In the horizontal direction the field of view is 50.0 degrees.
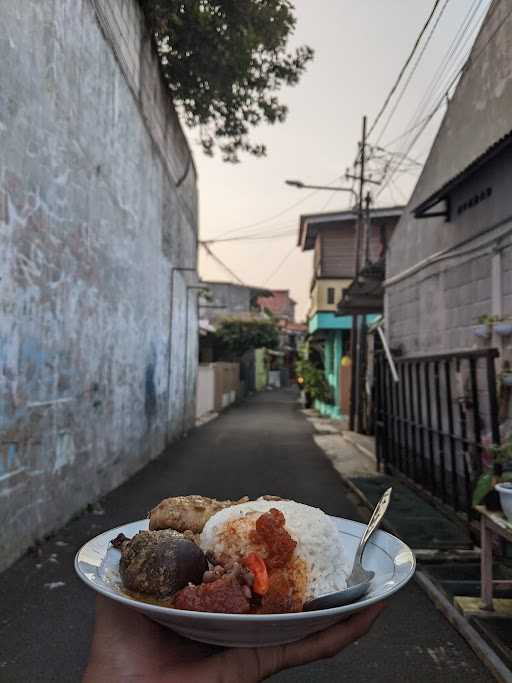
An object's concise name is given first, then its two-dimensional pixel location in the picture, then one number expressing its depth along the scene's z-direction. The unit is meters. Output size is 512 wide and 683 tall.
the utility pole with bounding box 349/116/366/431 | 15.36
